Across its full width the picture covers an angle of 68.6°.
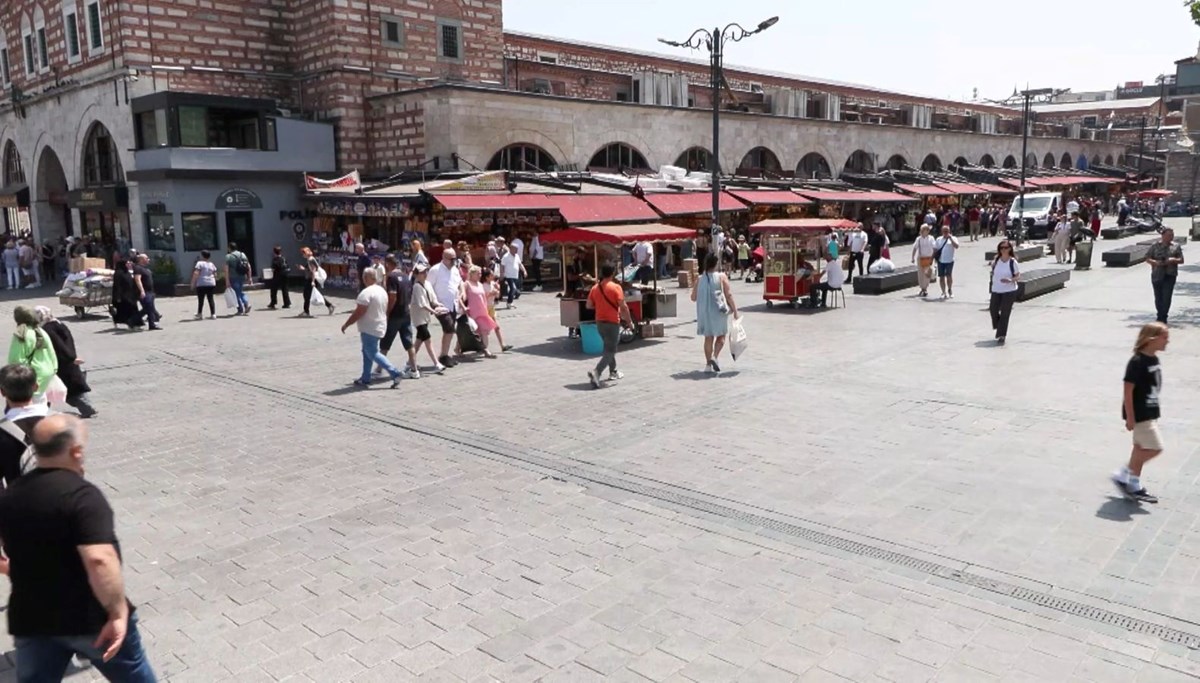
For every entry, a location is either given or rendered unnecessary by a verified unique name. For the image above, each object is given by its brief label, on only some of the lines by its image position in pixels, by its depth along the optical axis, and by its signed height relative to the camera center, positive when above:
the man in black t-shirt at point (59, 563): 3.20 -1.18
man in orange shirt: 10.88 -1.02
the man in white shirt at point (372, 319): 10.84 -1.03
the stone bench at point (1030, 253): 27.31 -1.00
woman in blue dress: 11.51 -1.04
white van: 37.91 +0.42
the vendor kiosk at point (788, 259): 17.98 -0.70
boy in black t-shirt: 6.38 -1.34
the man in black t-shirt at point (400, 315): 11.37 -1.06
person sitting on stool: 18.08 -1.12
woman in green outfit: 7.64 -0.93
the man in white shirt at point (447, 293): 12.75 -0.87
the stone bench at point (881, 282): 20.39 -1.36
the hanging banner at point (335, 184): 24.12 +1.42
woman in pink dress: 13.26 -1.06
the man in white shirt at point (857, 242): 23.62 -0.46
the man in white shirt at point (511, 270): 19.81 -0.87
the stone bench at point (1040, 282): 18.39 -1.33
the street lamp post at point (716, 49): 20.31 +4.13
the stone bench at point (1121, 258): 24.88 -1.09
